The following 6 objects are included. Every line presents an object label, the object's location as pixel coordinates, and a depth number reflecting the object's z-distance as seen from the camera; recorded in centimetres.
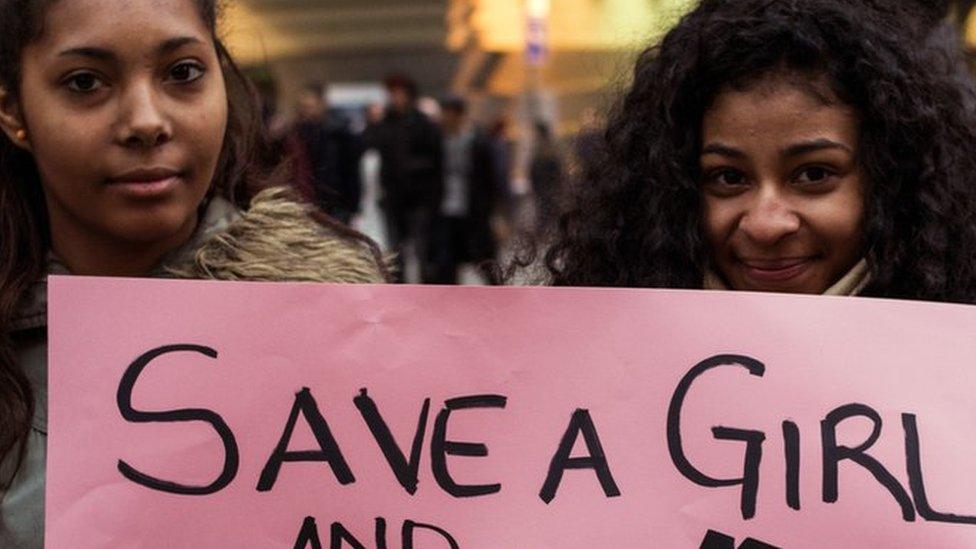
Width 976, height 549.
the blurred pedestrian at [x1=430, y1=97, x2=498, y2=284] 1046
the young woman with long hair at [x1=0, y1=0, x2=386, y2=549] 195
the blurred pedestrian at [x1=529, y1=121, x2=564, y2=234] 1255
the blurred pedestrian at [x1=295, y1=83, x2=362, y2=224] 995
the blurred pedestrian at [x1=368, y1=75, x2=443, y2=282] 1031
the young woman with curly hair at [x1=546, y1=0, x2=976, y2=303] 199
